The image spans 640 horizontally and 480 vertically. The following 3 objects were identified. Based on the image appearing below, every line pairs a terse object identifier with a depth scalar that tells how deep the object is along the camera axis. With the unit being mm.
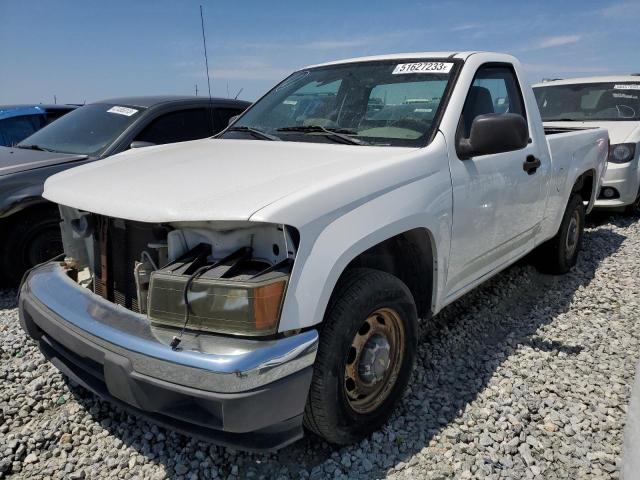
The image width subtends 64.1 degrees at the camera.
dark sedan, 4148
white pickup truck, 1827
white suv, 6332
